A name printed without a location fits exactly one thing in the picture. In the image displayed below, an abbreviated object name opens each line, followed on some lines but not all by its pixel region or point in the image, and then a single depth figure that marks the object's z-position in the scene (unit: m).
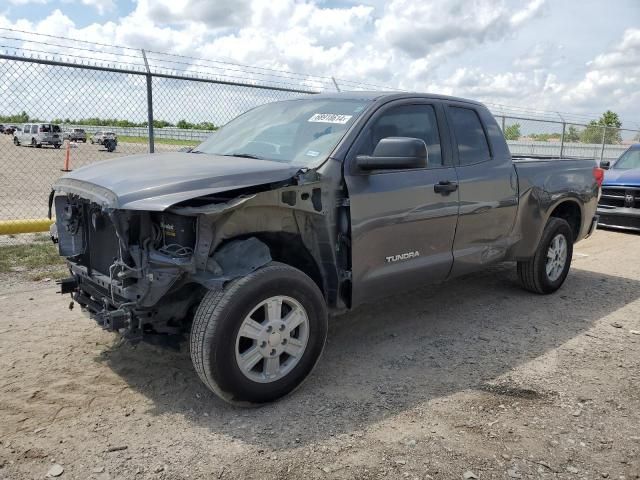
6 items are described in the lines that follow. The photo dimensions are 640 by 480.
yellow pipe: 7.05
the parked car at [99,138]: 18.29
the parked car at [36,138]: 26.38
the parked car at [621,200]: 9.61
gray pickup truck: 3.12
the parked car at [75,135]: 14.12
